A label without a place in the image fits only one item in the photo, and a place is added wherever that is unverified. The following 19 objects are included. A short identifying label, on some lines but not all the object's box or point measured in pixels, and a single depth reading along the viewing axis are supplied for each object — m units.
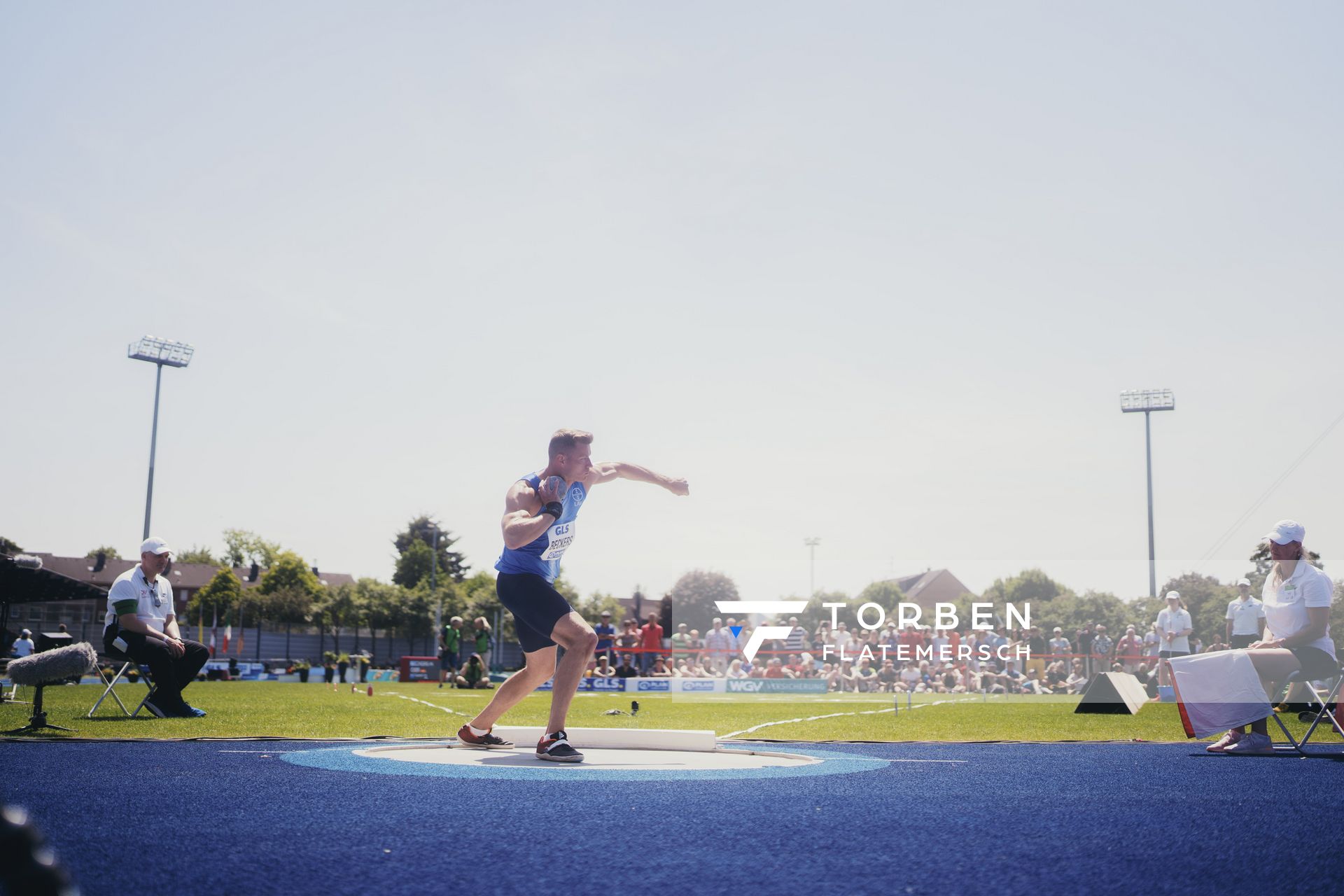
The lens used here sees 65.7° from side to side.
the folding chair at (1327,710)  6.63
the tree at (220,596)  80.50
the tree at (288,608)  73.31
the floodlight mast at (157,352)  43.66
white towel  6.85
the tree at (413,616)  70.81
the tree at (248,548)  100.25
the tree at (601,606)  79.12
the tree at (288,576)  81.19
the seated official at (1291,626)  6.93
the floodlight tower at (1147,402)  45.59
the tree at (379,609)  70.56
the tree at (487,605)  70.75
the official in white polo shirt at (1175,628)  15.86
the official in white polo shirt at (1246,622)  14.02
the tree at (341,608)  71.64
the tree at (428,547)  92.56
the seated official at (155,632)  9.07
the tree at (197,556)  115.44
